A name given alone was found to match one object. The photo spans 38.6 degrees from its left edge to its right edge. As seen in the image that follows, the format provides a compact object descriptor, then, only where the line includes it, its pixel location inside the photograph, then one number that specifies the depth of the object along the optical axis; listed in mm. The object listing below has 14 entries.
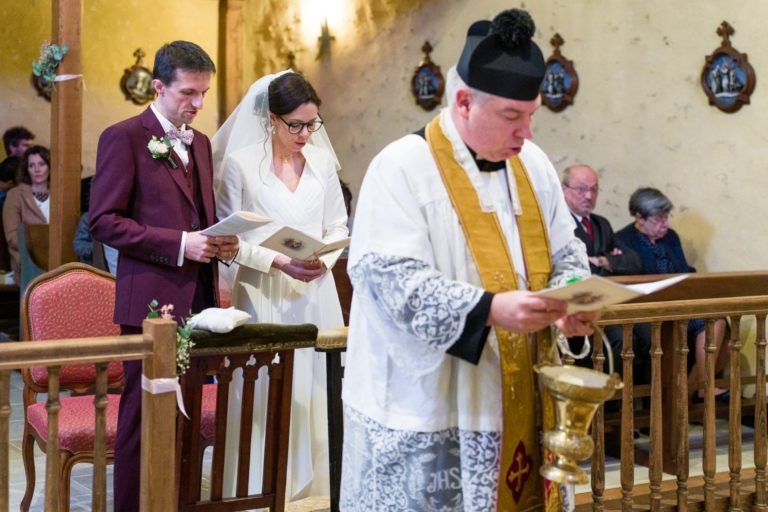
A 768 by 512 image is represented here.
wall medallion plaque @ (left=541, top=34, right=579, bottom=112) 7516
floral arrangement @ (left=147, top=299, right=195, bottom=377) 3252
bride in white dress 4133
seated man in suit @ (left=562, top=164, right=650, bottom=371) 6468
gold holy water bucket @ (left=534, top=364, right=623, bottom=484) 2531
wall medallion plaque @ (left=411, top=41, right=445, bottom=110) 8578
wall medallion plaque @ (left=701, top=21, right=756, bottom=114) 6559
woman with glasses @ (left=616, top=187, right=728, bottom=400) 6684
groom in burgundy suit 3680
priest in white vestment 2510
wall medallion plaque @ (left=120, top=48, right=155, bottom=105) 10039
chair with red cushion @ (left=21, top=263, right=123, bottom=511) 4309
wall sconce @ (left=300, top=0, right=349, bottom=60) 9633
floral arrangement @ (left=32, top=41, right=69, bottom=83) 5582
